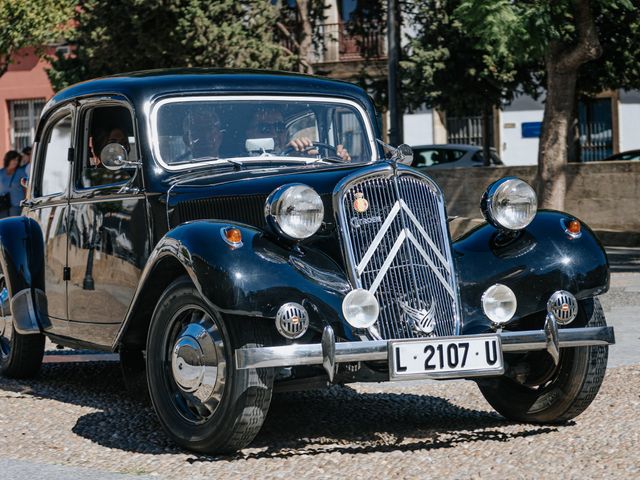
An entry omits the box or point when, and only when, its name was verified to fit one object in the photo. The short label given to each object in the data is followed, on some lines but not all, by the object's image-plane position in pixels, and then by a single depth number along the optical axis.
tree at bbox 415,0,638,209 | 15.03
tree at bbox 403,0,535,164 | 25.86
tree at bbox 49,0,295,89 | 24.36
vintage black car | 5.14
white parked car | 30.31
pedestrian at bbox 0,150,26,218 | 14.67
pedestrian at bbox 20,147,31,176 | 15.04
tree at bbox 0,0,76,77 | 25.62
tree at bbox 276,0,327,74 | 26.78
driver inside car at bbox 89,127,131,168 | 6.77
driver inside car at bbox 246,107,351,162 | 6.60
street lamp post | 23.45
